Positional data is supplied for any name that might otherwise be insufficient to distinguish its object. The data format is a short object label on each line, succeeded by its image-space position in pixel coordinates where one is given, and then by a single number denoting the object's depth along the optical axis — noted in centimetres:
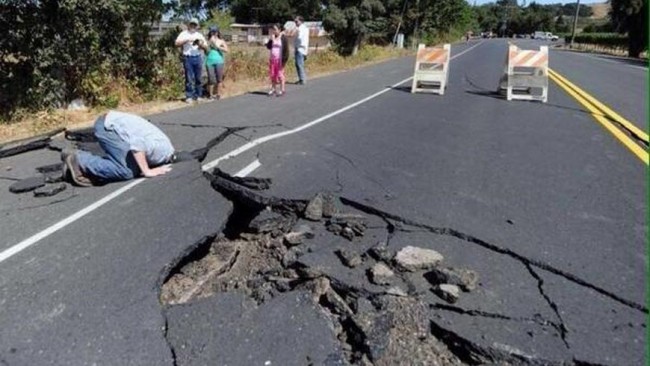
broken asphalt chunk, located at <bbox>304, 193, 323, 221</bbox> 454
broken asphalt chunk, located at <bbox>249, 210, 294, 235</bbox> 435
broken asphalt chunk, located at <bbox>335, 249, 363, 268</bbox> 369
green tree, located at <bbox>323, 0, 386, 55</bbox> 3306
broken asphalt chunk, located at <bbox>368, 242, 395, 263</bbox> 376
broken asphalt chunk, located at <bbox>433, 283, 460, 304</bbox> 324
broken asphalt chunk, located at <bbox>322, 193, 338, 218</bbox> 461
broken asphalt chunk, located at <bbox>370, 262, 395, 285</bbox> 344
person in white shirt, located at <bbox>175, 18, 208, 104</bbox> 1116
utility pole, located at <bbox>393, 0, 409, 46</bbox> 4308
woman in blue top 1154
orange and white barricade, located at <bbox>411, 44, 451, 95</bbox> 1338
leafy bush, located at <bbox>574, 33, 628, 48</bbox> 5271
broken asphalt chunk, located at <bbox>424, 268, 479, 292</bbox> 340
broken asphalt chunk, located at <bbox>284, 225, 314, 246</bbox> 407
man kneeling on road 543
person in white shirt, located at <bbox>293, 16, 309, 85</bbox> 1452
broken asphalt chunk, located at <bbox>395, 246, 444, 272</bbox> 364
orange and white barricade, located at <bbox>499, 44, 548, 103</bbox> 1232
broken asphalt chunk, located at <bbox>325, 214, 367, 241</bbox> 423
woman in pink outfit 1259
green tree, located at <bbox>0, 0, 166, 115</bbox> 956
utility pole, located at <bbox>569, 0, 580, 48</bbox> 6822
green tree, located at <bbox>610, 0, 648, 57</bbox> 4200
